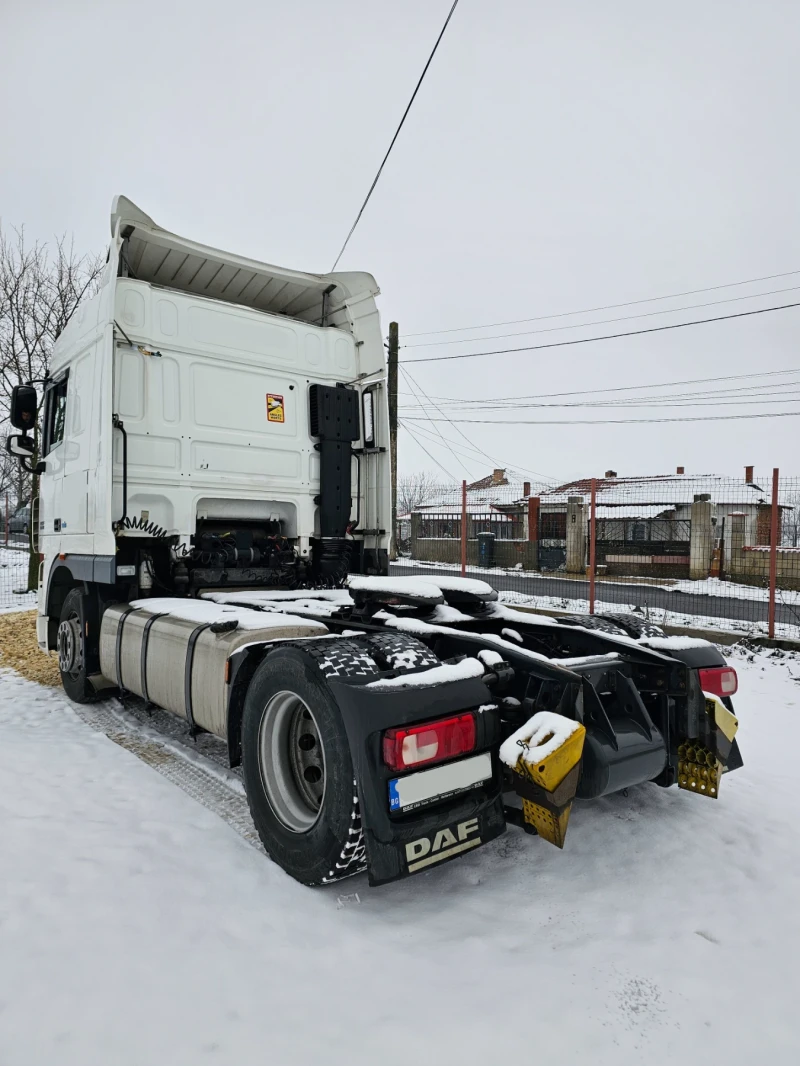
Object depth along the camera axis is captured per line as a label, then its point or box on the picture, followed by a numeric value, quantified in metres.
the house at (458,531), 21.14
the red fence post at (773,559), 7.36
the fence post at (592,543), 8.95
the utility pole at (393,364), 17.47
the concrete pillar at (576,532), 19.77
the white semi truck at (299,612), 2.48
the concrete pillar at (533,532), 20.88
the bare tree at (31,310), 14.67
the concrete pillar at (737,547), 15.36
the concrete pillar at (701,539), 17.78
